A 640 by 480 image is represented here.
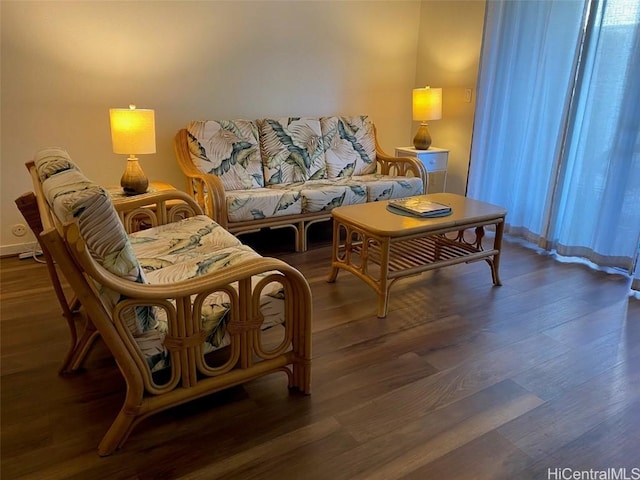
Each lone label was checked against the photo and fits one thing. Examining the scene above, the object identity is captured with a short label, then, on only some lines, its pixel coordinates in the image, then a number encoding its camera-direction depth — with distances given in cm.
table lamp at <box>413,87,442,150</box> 401
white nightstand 413
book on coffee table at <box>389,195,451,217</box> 263
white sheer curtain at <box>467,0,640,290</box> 295
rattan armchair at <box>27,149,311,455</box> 129
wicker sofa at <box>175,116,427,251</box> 323
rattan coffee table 244
